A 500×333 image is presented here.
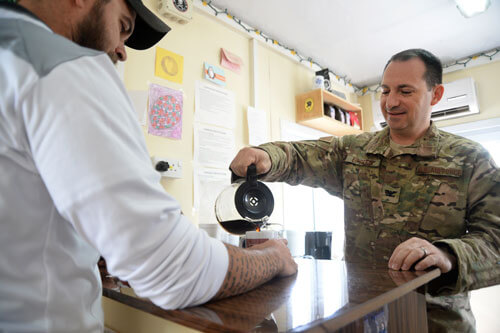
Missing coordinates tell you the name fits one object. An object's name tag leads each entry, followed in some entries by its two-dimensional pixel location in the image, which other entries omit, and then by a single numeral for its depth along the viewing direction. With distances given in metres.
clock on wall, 1.90
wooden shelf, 2.85
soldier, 0.99
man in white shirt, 0.40
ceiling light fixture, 2.30
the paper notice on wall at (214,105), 2.09
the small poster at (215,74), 2.17
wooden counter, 0.40
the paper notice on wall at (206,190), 1.98
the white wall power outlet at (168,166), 1.77
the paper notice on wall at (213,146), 2.04
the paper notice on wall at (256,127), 2.42
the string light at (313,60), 2.37
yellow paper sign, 1.90
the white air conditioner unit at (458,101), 3.16
